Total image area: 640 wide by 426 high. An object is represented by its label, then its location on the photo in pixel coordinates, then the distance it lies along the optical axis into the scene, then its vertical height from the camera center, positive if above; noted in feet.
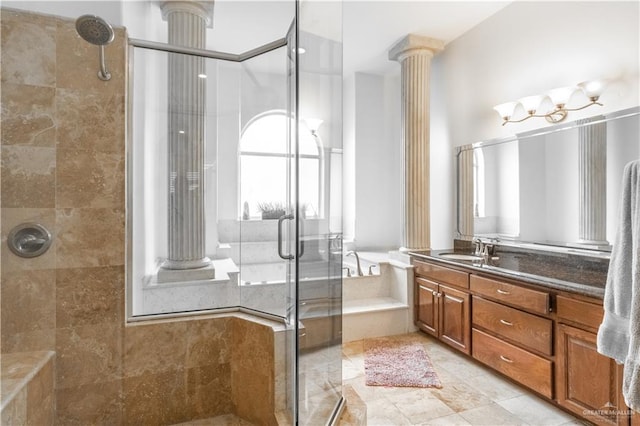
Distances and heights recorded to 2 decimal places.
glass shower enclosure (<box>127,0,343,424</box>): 5.07 +0.61
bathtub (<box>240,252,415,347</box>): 5.09 -1.78
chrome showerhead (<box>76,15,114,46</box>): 4.86 +2.80
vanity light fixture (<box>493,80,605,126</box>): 7.32 +2.81
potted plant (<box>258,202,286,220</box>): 6.00 +0.12
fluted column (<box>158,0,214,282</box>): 6.62 +0.92
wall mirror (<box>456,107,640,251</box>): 6.86 +0.82
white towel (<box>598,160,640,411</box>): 4.32 -1.03
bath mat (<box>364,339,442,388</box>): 7.37 -3.67
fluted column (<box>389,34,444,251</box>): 11.16 +2.44
